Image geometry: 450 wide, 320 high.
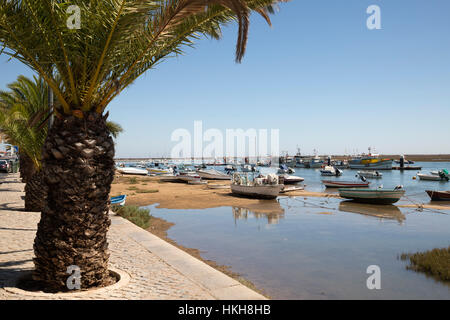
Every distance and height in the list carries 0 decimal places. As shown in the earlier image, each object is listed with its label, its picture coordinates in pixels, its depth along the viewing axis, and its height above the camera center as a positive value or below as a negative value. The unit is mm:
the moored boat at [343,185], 36156 -3614
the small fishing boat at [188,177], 40000 -2734
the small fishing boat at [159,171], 66375 -3116
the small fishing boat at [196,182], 39656 -3228
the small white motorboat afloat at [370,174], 60938 -3960
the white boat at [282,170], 71688 -3417
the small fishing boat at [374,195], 23883 -3232
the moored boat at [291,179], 44347 -3485
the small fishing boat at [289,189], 31881 -3541
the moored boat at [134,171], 60375 -2664
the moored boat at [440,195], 27438 -3738
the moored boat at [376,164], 88125 -2865
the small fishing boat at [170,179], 44231 -3175
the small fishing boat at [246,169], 95531 -4106
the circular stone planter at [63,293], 5270 -2303
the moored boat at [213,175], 48844 -2968
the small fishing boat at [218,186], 35556 -3495
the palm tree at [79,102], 5234 +1015
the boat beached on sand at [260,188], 25188 -2623
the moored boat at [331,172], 67825 -3823
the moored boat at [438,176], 53675 -4020
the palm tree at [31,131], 13469 +1163
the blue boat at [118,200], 15578 -2142
